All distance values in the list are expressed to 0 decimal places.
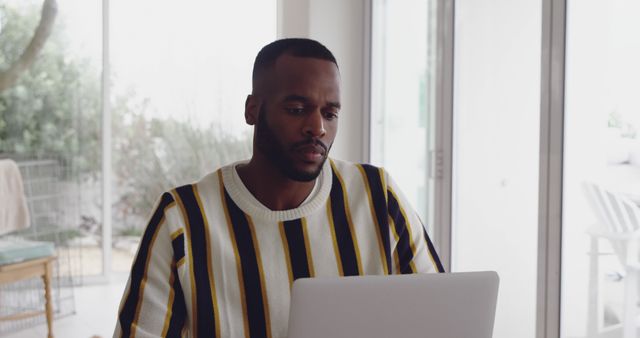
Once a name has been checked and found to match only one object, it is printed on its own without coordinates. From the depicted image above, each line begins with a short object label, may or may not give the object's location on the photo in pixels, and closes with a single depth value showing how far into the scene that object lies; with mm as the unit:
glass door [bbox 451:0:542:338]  2559
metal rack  4164
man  1140
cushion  3578
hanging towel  4070
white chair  2141
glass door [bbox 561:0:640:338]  2145
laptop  901
